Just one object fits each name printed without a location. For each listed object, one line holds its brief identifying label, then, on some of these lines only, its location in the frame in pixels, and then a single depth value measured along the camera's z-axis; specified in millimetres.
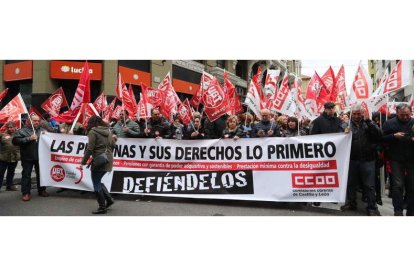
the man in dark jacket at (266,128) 6789
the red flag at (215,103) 7329
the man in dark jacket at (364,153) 5727
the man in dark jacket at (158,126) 7543
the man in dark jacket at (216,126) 7660
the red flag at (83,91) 7520
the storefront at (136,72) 18000
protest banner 5988
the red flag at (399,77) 5910
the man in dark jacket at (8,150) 7535
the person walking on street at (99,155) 5844
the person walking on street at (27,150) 6669
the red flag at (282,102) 7840
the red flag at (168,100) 8453
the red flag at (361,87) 5984
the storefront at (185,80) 21953
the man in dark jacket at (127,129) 7359
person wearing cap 6313
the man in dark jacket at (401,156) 5562
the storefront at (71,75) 16234
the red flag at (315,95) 8711
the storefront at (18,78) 16703
